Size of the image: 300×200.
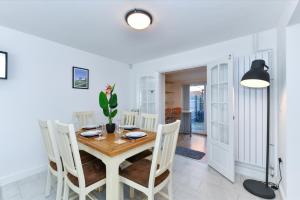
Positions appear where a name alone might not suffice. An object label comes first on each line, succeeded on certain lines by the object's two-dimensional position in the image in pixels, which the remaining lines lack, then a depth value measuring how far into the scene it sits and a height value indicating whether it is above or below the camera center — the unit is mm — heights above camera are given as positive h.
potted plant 1851 -73
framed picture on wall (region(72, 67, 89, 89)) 2945 +445
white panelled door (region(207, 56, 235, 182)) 2225 -288
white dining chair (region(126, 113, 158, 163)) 2373 -382
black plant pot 2043 -405
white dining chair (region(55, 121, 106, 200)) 1287 -690
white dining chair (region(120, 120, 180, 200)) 1297 -748
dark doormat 3178 -1229
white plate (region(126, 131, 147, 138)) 1760 -438
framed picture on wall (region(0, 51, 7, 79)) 2018 +472
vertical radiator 2213 -283
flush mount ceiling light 1674 +971
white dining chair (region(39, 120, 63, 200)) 1551 -579
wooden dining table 1342 -522
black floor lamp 1810 +221
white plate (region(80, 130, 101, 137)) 1806 -439
